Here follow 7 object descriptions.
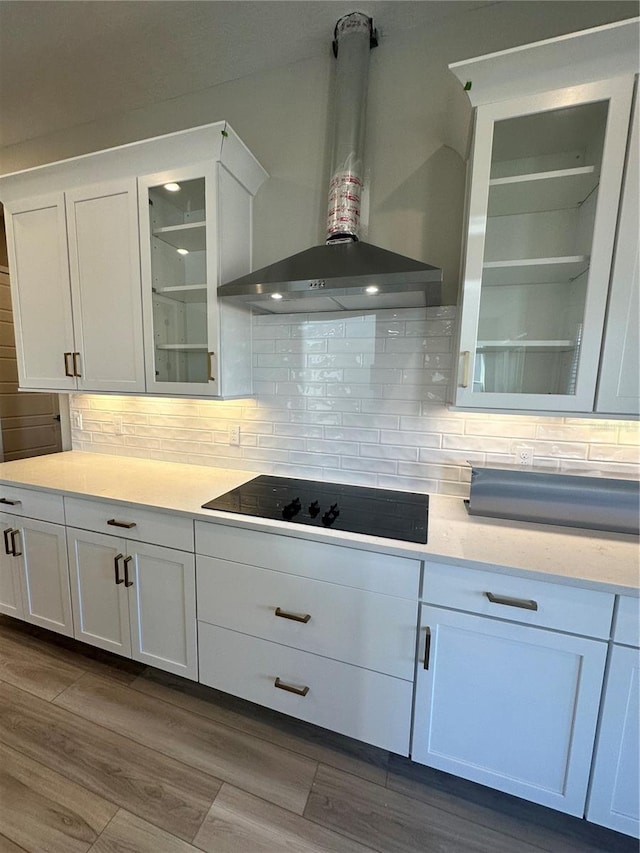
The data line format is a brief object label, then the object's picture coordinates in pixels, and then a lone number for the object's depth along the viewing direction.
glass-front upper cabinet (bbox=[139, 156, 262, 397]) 1.61
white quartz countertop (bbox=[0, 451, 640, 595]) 1.06
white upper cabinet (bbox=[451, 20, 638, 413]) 1.12
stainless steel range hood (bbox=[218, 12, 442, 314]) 1.24
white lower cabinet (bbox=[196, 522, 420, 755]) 1.23
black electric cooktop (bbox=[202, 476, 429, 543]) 1.32
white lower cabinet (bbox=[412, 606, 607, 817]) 1.06
